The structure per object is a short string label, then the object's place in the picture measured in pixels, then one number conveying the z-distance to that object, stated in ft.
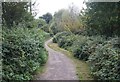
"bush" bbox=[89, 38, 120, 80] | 12.09
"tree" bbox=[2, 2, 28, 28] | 17.99
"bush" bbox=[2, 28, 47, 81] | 11.36
